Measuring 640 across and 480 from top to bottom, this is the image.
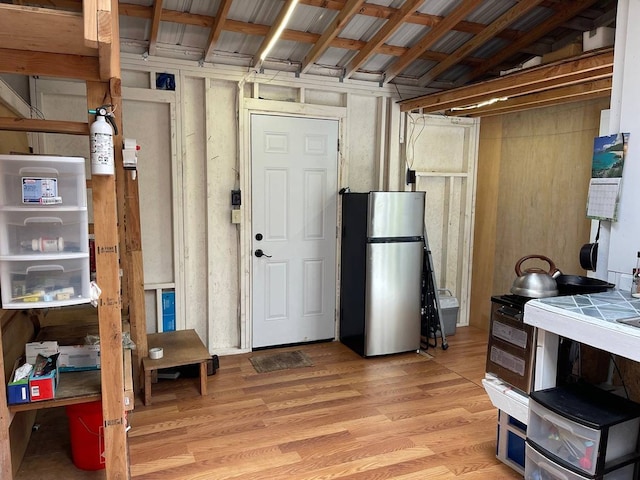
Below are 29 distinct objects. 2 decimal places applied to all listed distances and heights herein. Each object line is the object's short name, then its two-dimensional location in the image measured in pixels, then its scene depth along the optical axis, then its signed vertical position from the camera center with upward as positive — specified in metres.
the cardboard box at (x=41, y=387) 2.00 -0.85
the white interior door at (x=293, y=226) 4.24 -0.27
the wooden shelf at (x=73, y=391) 2.02 -0.91
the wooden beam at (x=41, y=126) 1.84 +0.28
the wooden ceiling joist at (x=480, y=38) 3.35 +1.35
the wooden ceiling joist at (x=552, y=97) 3.49 +0.88
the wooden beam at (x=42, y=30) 1.45 +0.57
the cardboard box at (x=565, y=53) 3.34 +1.11
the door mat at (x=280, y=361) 3.98 -1.47
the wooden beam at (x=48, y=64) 1.78 +0.52
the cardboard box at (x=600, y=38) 3.03 +1.10
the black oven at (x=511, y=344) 2.35 -0.77
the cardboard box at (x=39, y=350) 2.19 -0.75
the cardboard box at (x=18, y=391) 1.99 -0.86
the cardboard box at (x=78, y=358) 2.30 -0.82
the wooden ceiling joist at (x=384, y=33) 3.32 +1.33
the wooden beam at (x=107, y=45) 1.44 +0.51
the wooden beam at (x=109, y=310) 1.93 -0.51
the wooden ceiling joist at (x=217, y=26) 3.21 +1.27
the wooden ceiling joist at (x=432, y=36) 3.33 +1.33
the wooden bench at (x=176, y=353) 3.30 -1.19
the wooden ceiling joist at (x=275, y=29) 3.11 +1.24
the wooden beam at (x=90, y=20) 1.41 +0.55
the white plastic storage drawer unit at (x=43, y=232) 1.87 -0.16
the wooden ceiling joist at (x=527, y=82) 2.84 +0.87
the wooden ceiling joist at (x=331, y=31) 3.27 +1.30
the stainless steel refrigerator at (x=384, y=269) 4.11 -0.64
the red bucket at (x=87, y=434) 2.40 -1.28
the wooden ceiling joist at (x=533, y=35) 3.52 +1.41
